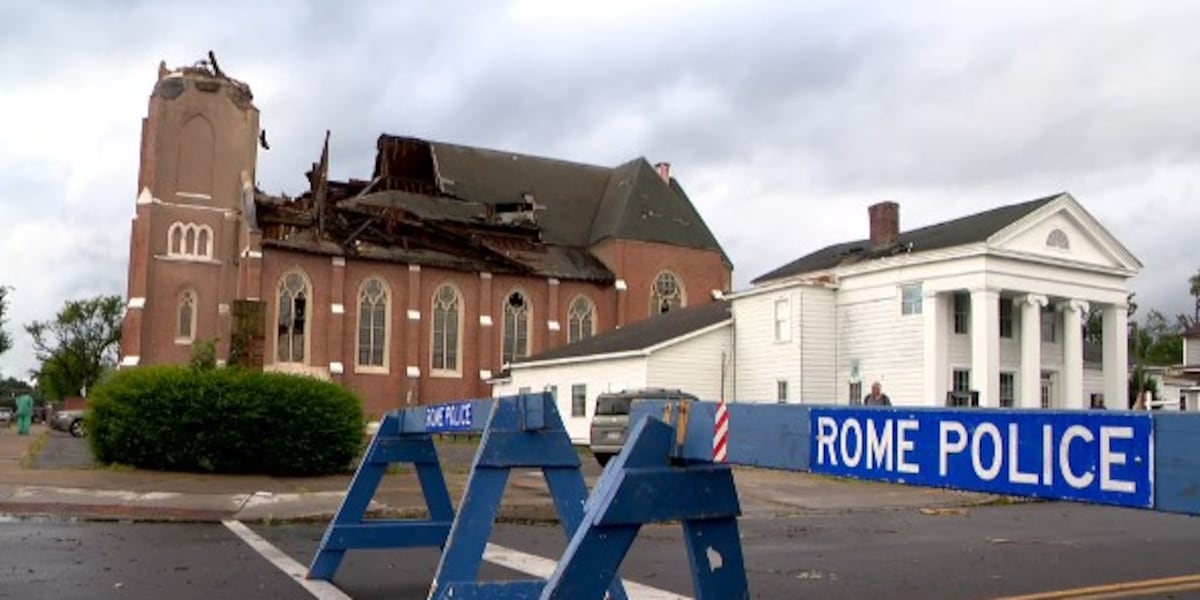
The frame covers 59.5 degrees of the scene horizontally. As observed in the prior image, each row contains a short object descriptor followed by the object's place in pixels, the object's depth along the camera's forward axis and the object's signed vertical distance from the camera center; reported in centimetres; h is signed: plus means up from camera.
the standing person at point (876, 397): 2111 -13
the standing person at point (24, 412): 3722 -130
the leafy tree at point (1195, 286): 7950 +835
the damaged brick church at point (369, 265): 4644 +557
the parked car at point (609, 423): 2377 -83
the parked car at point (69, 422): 3741 -171
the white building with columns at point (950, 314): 3075 +241
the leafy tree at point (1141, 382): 4522 +61
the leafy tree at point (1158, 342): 8469 +447
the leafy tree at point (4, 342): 5523 +173
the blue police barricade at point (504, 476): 602 -53
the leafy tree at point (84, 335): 10012 +401
